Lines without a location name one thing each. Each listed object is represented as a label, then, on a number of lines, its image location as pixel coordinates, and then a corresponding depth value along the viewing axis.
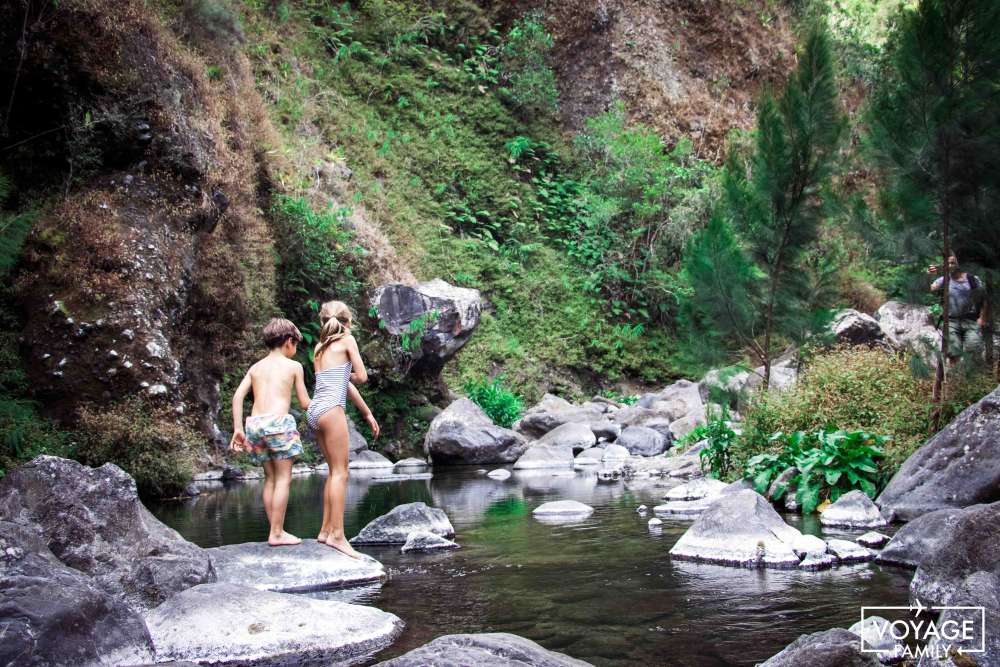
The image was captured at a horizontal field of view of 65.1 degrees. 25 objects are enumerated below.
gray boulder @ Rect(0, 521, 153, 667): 3.19
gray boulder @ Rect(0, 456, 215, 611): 4.80
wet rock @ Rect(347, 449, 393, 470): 16.05
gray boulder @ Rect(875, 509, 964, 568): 5.27
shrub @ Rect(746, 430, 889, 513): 8.15
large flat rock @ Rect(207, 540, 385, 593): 5.46
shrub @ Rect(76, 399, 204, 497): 11.21
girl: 6.16
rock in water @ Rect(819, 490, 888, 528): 7.20
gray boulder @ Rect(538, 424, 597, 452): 16.47
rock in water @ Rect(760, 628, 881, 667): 2.92
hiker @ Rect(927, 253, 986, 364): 8.52
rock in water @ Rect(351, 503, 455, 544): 7.33
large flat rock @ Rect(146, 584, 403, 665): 3.84
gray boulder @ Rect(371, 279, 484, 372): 18.66
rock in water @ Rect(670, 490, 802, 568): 5.83
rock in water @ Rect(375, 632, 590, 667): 2.97
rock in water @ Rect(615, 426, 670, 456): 15.65
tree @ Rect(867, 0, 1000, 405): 8.27
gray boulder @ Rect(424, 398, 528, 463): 16.39
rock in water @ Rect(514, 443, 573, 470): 15.48
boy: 6.02
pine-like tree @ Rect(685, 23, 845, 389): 11.70
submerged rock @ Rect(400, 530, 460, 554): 6.90
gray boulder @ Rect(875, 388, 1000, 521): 6.45
